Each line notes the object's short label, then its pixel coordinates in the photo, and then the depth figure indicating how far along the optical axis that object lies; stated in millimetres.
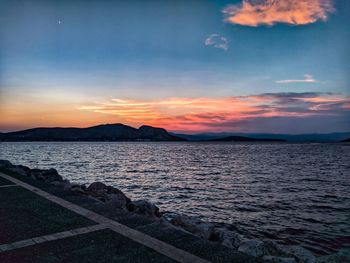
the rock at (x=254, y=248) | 6848
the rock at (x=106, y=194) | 12047
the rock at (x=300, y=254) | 7230
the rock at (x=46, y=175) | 18031
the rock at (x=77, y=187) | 13604
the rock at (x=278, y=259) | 6554
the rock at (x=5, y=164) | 22766
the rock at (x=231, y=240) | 7964
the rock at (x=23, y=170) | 19250
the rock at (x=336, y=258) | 6781
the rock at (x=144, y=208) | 11159
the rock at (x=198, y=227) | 8489
